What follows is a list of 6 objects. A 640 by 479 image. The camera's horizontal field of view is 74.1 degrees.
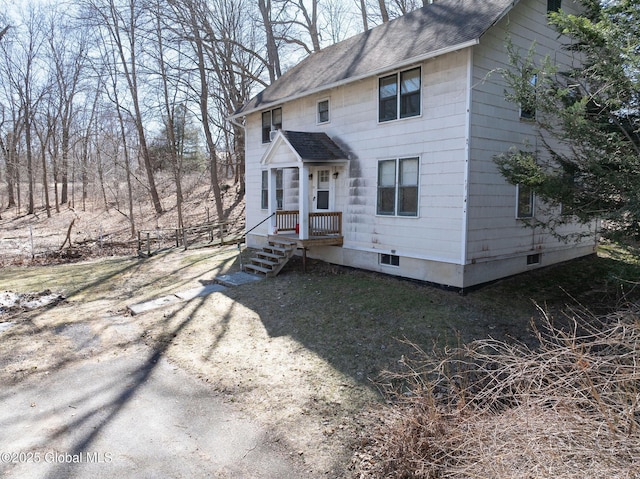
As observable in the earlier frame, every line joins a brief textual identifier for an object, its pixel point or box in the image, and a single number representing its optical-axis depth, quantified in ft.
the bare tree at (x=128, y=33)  68.64
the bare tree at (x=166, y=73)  64.75
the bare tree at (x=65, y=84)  93.79
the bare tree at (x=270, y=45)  70.23
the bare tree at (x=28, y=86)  94.22
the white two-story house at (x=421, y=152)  29.48
